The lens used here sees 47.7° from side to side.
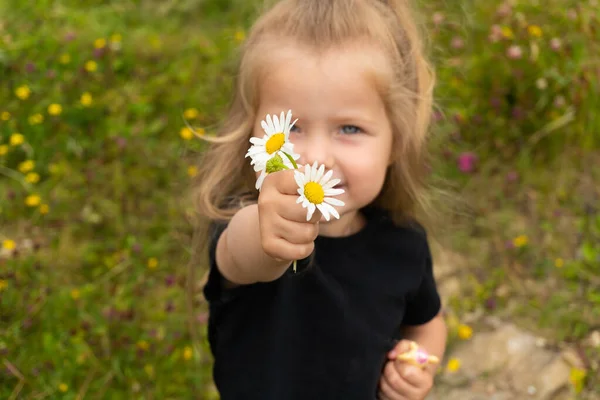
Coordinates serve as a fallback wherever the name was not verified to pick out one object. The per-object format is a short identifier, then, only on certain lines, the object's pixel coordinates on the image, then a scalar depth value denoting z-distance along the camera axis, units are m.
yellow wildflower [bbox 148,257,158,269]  2.39
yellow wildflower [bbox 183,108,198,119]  2.88
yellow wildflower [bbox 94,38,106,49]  3.07
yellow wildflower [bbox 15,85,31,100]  2.77
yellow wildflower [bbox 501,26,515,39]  2.73
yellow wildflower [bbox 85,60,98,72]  2.93
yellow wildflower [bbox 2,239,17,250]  2.23
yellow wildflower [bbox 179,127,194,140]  2.76
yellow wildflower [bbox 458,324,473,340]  2.30
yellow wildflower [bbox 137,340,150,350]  2.12
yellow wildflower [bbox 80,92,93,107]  2.78
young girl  1.31
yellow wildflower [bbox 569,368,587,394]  2.17
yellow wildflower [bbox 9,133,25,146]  2.62
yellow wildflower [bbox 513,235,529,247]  2.52
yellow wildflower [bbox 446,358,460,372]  2.21
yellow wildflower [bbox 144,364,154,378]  2.07
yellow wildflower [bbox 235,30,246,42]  3.26
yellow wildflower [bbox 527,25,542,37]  2.70
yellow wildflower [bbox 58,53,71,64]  2.95
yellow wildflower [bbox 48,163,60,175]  2.62
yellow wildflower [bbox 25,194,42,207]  2.48
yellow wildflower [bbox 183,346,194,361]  2.14
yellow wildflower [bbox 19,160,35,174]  2.57
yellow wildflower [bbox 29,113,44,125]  2.69
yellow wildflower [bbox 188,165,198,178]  2.65
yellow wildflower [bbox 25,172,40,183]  2.55
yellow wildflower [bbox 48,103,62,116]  2.71
